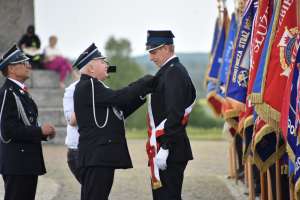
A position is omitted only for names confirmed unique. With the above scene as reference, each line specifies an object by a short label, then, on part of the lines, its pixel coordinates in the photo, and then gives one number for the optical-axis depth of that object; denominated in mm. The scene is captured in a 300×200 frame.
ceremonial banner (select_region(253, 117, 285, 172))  16122
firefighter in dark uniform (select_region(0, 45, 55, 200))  14344
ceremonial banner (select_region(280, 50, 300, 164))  13899
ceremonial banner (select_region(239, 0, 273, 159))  15873
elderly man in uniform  13651
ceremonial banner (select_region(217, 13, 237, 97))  23313
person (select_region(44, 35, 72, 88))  37160
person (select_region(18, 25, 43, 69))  35792
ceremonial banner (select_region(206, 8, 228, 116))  25209
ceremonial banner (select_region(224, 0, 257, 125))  18488
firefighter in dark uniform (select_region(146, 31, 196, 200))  13559
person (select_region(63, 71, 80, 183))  15743
